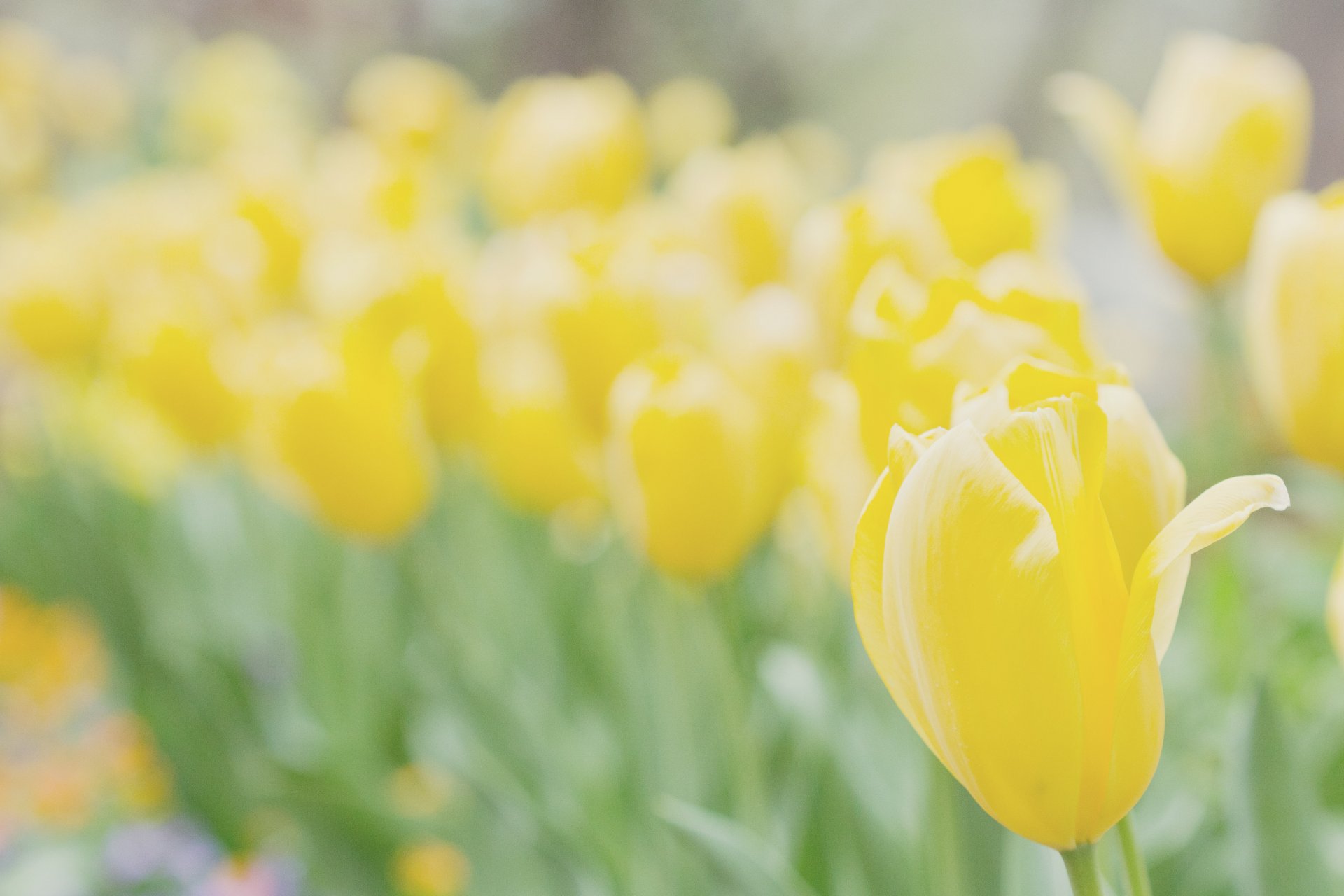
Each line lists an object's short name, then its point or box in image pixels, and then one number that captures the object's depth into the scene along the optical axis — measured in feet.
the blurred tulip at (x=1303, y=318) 4.53
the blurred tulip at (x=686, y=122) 12.39
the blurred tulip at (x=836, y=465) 4.56
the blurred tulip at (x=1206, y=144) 4.76
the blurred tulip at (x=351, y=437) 5.09
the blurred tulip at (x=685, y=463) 4.75
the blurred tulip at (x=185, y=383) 5.53
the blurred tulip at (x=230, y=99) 14.41
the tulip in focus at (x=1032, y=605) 3.92
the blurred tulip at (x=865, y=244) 4.67
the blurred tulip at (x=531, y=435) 5.26
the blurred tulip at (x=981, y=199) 4.75
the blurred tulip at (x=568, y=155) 5.52
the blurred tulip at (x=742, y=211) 5.13
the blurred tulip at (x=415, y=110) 8.69
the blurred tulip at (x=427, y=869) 5.28
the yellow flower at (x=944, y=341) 4.38
